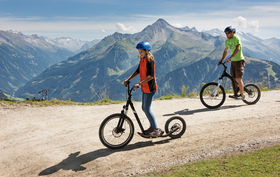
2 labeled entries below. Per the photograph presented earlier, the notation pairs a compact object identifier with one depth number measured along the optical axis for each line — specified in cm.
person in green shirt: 820
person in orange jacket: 492
